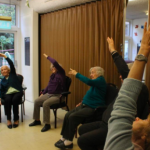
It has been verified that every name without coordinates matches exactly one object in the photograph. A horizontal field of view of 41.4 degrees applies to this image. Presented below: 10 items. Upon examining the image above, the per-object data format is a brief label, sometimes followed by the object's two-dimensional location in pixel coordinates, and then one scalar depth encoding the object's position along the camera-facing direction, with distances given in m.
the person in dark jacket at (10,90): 3.65
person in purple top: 3.62
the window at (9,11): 5.29
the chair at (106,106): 2.73
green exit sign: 4.69
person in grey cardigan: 0.64
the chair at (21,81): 3.70
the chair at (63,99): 3.51
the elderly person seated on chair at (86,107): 2.75
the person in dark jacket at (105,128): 2.13
